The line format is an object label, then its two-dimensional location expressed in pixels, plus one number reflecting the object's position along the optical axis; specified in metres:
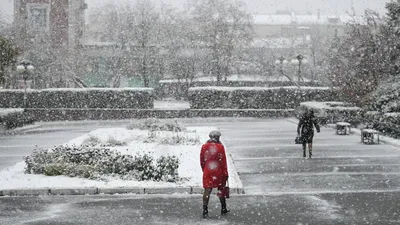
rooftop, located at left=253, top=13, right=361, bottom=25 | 105.00
